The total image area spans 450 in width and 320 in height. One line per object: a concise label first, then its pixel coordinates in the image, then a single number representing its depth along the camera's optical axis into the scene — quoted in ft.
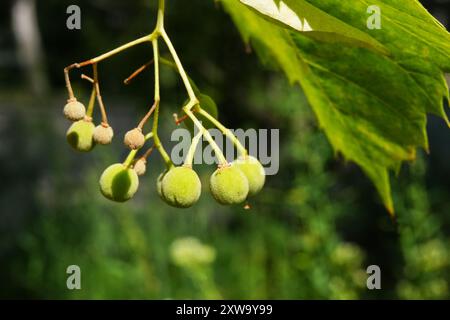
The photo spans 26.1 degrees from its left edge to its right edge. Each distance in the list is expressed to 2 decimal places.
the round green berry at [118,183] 0.71
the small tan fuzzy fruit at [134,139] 0.68
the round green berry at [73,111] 0.72
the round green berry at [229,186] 0.67
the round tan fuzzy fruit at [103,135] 0.72
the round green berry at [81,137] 0.72
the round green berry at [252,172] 0.70
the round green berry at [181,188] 0.68
